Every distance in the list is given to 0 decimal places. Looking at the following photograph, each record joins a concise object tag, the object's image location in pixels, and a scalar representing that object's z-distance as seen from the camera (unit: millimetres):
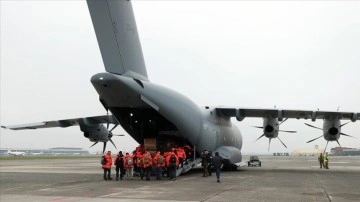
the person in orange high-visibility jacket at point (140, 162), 17602
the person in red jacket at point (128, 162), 18281
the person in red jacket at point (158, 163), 17328
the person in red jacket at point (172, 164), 17422
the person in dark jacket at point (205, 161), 18911
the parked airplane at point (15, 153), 105250
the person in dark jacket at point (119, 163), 17688
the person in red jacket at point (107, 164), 17156
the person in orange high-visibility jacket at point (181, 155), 18995
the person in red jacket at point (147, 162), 17266
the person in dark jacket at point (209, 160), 19388
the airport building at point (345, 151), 138338
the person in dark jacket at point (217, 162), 15979
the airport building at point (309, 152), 127900
